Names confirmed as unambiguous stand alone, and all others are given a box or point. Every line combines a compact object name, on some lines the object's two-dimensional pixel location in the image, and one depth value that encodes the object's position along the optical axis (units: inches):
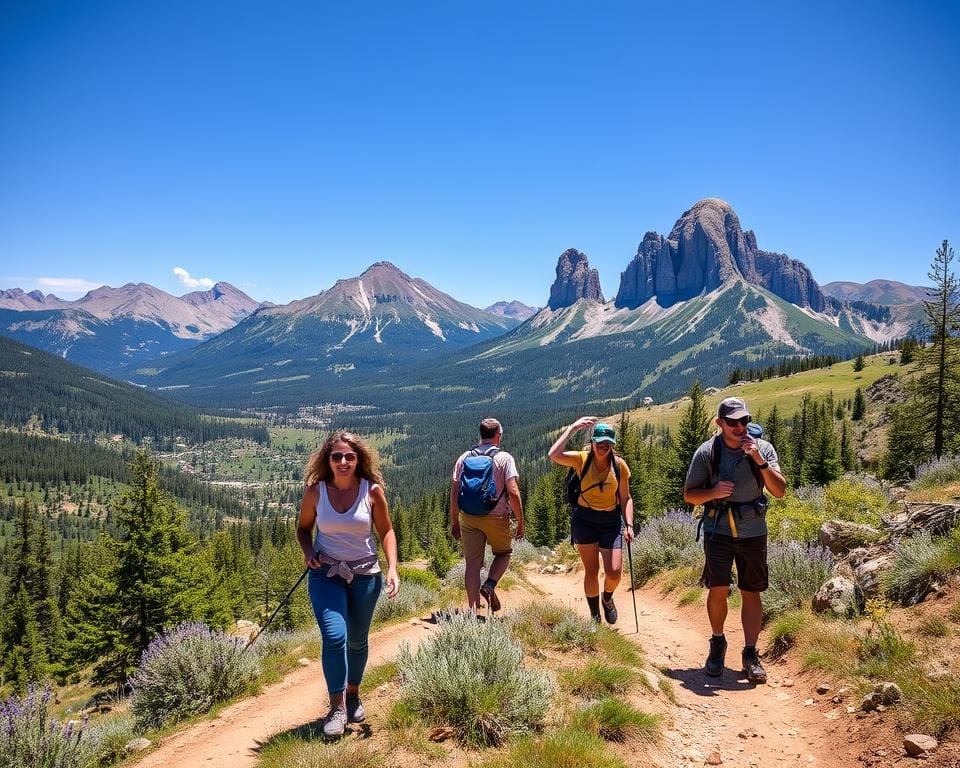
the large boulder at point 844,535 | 345.4
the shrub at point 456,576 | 500.5
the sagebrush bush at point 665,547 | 498.3
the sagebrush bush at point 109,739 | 215.6
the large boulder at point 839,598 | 271.9
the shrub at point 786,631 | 278.8
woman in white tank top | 194.7
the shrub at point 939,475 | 527.2
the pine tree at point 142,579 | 858.1
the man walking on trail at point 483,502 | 275.9
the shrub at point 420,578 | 596.0
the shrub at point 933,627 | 216.8
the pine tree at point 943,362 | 978.7
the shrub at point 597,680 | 221.1
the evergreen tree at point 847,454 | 2080.1
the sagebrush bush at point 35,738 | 191.2
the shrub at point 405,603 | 419.5
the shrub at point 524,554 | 737.2
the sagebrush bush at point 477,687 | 190.9
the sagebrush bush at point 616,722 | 192.7
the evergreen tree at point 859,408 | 3034.0
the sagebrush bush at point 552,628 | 270.7
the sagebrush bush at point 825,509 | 418.6
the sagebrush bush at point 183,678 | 276.4
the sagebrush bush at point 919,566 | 247.0
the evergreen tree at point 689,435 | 1466.7
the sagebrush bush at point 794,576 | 315.9
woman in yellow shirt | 290.8
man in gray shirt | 240.4
